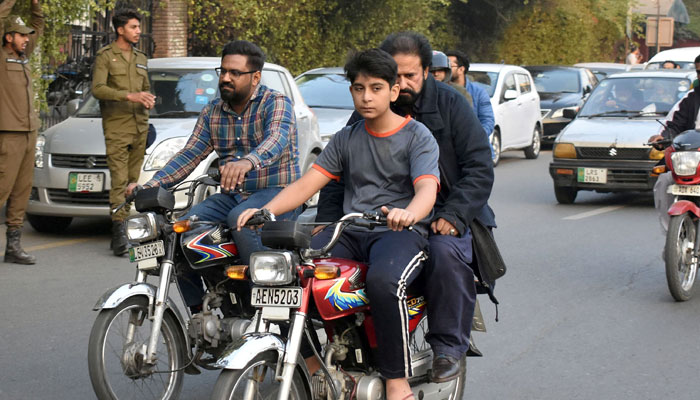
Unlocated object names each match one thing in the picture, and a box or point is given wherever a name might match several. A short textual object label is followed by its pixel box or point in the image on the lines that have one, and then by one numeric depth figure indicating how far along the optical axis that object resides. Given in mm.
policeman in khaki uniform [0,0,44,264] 9250
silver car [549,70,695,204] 13188
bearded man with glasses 5629
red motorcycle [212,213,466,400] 4023
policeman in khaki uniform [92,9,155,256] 9672
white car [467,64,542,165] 18938
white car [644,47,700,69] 23628
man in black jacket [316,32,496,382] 4598
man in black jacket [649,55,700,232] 8602
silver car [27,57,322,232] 10227
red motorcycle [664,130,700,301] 8125
